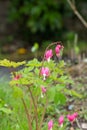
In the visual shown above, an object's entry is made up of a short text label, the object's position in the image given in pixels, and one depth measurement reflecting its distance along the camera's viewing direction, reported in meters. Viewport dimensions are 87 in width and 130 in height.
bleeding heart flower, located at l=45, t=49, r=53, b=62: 2.45
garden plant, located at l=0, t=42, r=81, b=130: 2.34
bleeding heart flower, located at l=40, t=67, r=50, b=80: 2.38
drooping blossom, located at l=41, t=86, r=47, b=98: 2.42
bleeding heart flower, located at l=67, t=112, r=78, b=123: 2.49
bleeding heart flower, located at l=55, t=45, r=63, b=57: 2.46
